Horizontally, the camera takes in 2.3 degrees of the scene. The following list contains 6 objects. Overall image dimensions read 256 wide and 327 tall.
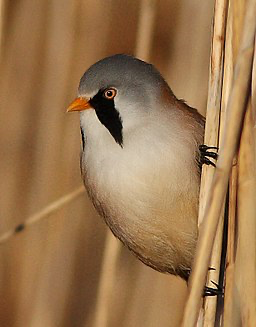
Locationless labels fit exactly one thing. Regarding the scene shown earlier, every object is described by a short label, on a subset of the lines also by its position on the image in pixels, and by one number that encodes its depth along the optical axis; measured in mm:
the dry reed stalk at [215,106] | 1851
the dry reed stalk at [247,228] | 1832
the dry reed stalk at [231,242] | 1838
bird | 1886
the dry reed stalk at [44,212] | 1944
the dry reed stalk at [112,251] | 1943
